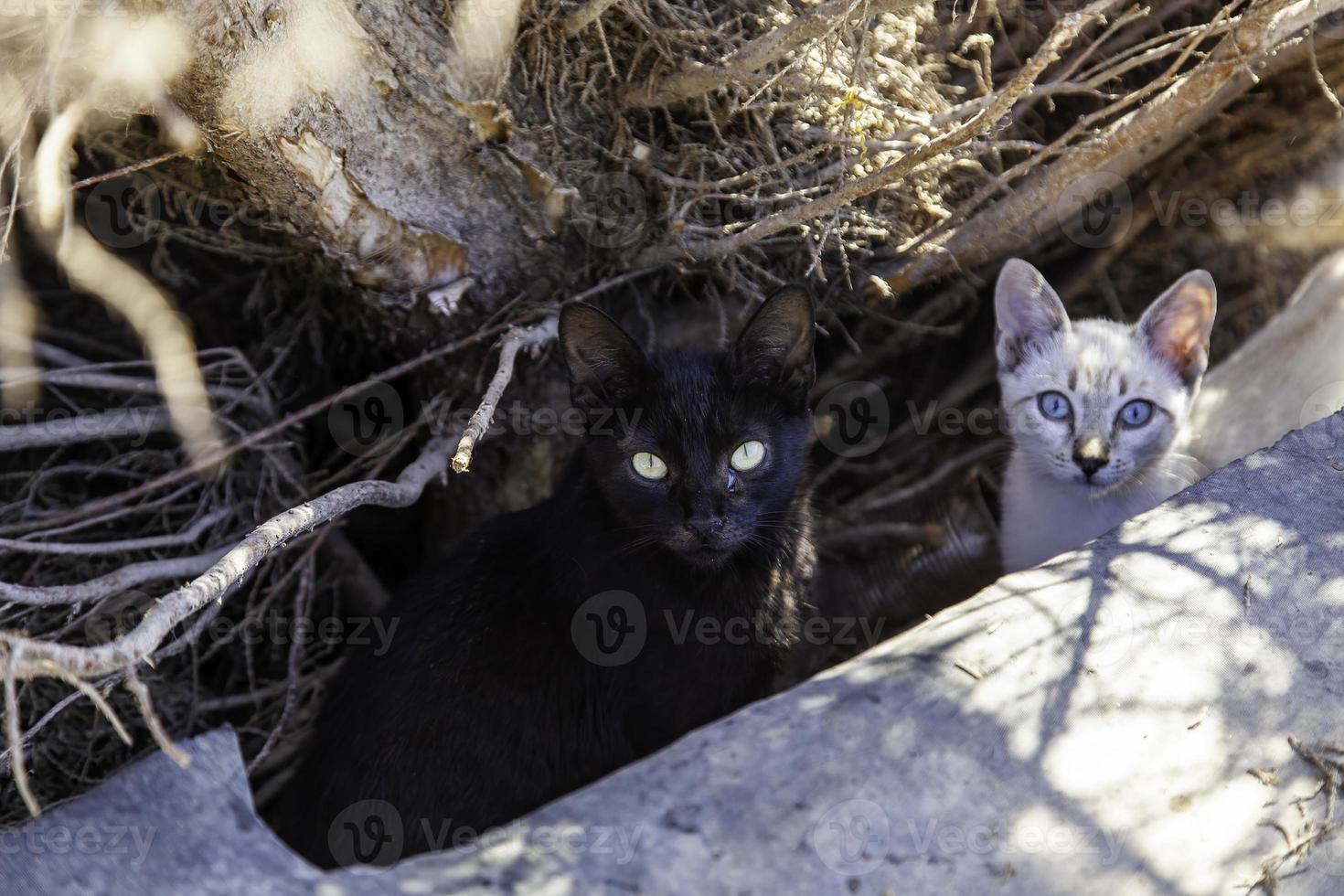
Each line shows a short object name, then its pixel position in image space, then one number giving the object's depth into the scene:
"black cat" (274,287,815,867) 2.49
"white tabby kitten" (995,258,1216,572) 2.87
